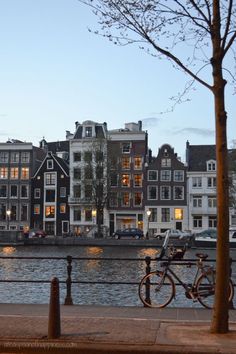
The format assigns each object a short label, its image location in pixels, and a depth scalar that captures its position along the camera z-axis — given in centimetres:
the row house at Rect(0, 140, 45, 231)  9019
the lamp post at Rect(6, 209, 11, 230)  8850
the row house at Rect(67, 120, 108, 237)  8281
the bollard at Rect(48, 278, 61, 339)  905
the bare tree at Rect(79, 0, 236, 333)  968
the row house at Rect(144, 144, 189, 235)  8481
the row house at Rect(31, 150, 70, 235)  8925
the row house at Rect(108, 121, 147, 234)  8656
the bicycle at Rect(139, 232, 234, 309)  1295
